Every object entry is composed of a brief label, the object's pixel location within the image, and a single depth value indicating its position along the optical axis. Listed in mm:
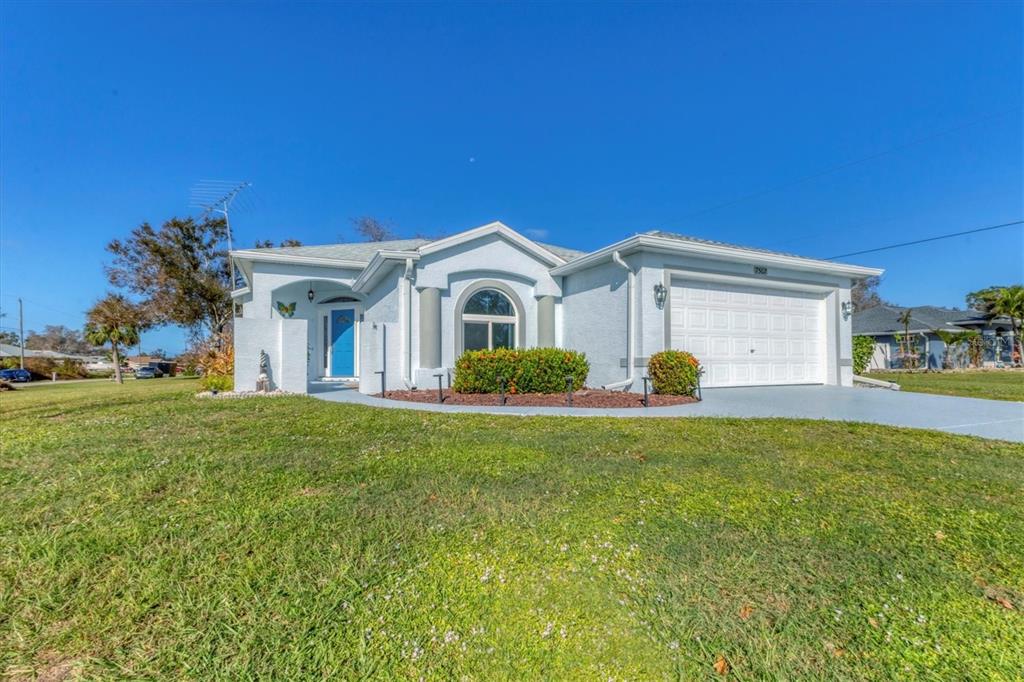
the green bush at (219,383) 10508
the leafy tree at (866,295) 44875
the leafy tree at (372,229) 33500
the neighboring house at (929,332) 26797
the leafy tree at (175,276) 26781
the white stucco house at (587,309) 10234
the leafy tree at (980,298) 27830
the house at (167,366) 36978
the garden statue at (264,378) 10125
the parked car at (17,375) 31622
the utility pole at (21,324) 45625
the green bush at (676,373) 9383
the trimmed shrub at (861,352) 13945
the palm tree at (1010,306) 25016
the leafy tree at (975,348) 25594
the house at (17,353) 44066
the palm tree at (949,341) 25092
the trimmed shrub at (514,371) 9681
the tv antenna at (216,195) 20484
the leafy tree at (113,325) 23312
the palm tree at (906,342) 26281
